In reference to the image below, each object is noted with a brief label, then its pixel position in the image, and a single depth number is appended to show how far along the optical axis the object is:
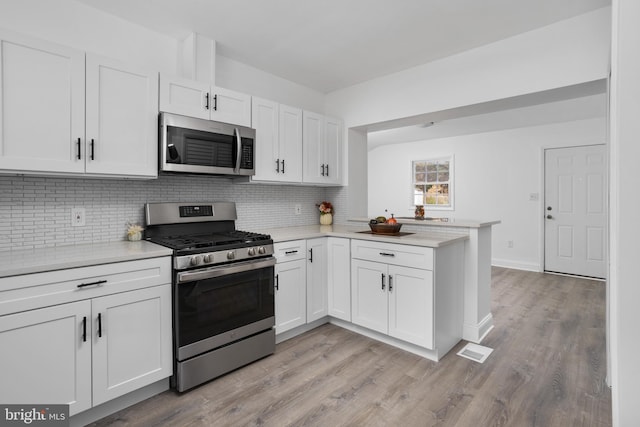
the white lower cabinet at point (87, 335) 1.53
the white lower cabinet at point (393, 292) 2.45
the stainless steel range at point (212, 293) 2.04
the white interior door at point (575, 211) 4.77
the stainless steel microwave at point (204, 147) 2.28
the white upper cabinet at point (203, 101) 2.32
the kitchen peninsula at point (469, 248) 2.76
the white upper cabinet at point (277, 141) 2.91
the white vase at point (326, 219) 3.80
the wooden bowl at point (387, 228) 2.88
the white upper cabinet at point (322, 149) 3.37
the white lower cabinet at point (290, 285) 2.69
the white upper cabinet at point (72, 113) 1.73
